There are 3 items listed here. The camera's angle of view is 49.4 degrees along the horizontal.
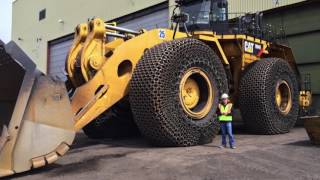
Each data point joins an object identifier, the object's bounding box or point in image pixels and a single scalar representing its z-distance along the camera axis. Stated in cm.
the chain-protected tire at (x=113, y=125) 730
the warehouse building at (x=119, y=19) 1136
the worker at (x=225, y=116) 614
